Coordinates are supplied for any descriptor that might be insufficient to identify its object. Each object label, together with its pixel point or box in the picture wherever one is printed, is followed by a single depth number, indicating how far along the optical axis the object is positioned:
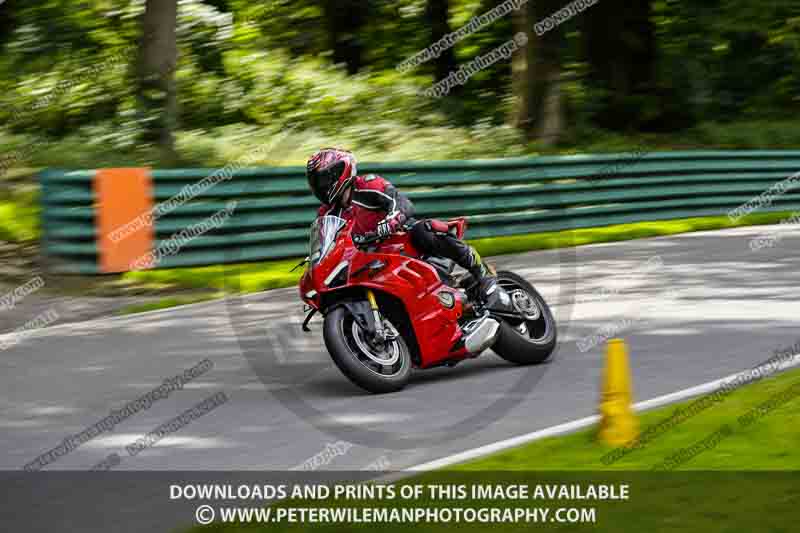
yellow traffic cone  13.77
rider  16.67
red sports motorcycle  16.41
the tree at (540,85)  48.50
